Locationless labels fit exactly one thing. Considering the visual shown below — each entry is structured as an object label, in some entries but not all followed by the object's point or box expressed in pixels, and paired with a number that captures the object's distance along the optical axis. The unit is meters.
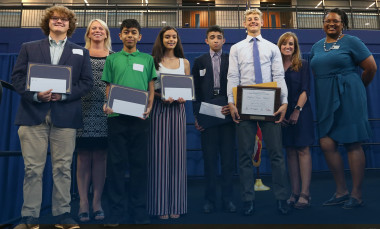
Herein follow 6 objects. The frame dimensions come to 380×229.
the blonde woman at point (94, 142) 2.26
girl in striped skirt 2.11
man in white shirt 2.08
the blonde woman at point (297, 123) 2.41
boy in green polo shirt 1.91
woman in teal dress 2.29
